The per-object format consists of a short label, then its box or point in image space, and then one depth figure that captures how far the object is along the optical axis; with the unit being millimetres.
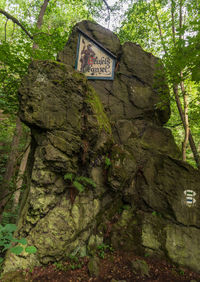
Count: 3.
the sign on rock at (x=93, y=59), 7195
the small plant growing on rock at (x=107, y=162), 5124
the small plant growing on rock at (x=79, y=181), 4402
